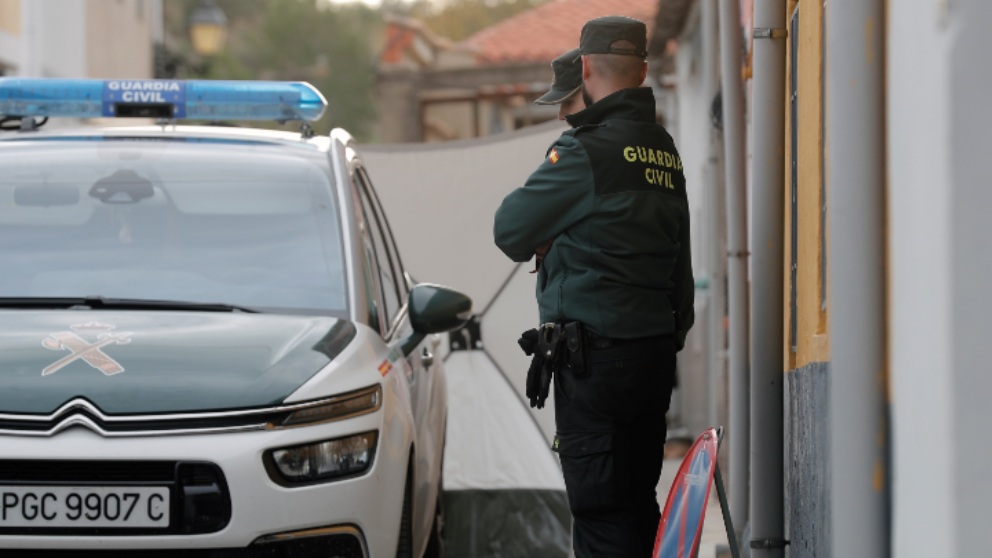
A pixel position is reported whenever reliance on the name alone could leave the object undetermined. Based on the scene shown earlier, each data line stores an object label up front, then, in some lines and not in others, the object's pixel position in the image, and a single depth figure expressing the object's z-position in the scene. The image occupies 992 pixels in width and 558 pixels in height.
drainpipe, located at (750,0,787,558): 10.90
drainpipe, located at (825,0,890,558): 6.86
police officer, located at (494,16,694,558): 9.02
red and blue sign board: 7.84
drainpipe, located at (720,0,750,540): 12.34
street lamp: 36.28
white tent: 16.02
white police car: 8.55
